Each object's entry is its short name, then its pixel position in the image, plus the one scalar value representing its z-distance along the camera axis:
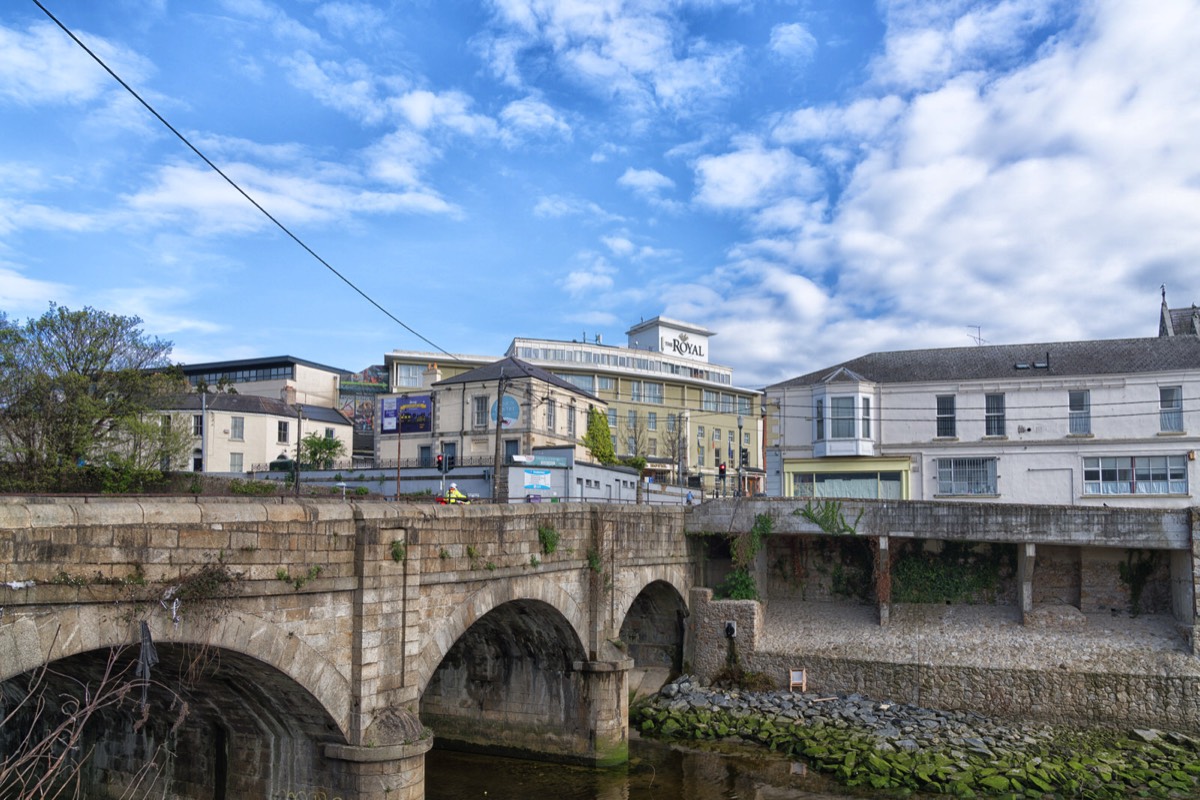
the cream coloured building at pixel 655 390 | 76.56
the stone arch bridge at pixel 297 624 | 10.91
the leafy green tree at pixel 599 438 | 58.09
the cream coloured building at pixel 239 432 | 57.47
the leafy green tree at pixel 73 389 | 31.86
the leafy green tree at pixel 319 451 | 54.40
